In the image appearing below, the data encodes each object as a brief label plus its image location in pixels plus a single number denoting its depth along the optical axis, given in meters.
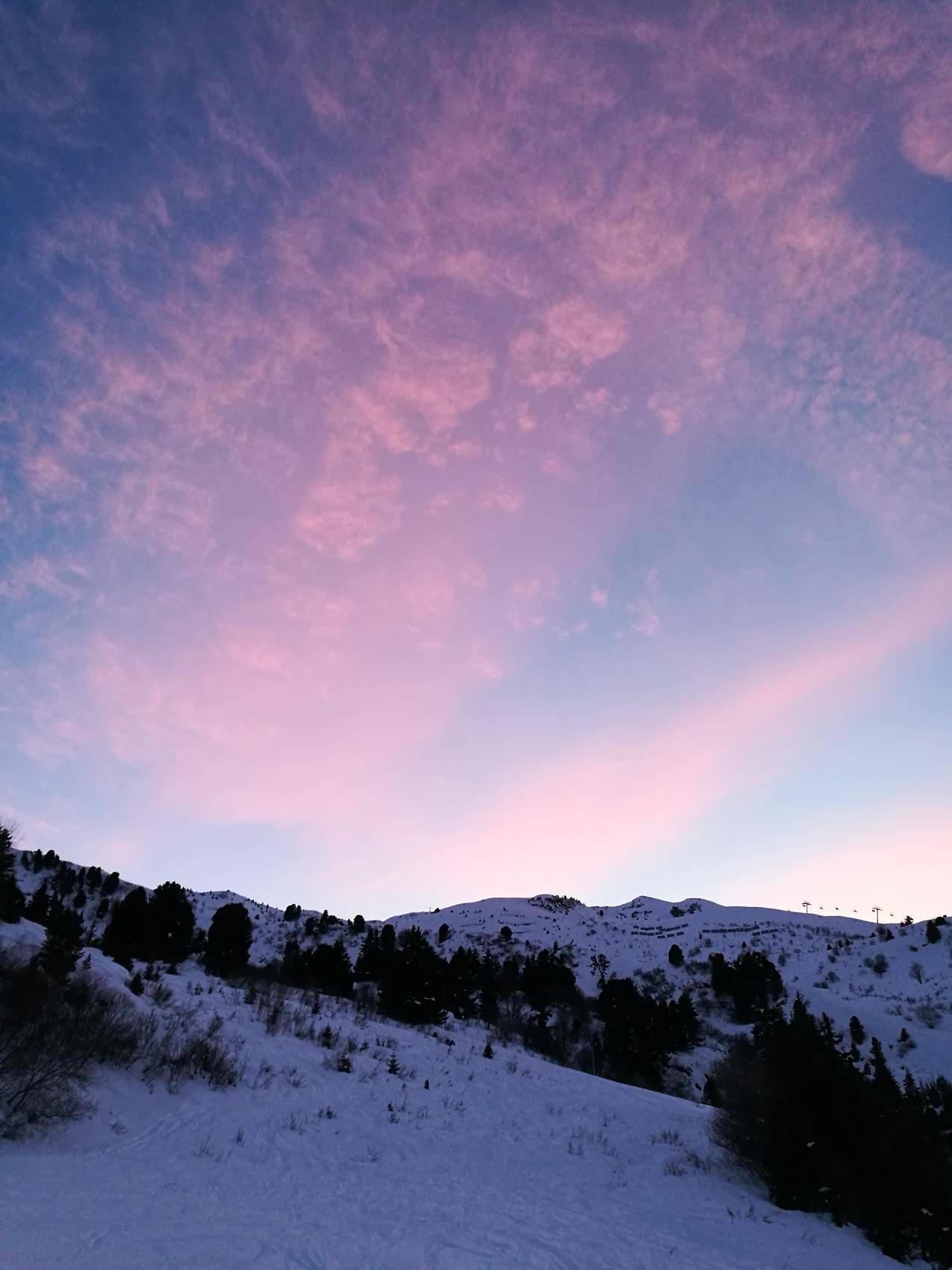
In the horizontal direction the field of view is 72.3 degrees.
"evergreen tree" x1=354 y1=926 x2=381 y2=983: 39.16
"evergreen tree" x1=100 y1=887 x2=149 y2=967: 31.84
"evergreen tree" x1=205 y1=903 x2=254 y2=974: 35.19
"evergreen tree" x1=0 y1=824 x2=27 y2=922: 21.23
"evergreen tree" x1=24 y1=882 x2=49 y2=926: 31.71
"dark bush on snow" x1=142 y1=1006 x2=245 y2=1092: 11.66
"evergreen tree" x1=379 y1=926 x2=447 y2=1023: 27.27
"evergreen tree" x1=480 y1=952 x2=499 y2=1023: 37.50
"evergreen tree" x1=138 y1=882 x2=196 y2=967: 33.00
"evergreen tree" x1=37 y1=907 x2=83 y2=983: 12.77
